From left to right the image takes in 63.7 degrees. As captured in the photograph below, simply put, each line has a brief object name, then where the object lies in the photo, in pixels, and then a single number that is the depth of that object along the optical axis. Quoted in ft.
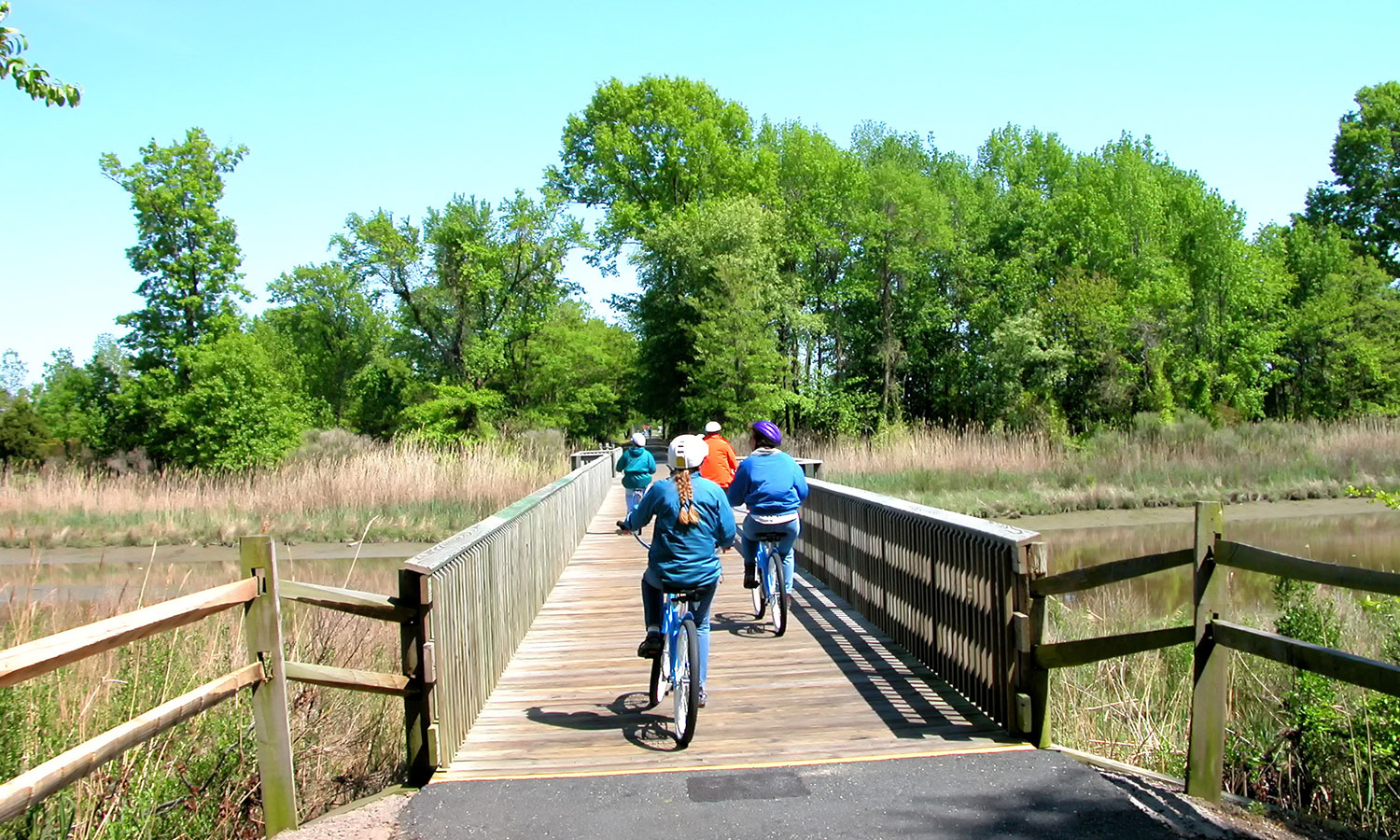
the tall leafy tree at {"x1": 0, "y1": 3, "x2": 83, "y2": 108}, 21.99
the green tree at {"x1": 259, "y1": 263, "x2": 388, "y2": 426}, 241.35
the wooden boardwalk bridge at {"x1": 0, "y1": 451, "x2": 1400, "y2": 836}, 14.92
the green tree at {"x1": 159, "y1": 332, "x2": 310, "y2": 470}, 140.87
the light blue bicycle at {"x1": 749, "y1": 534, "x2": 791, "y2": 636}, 28.12
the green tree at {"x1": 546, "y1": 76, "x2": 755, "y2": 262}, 166.20
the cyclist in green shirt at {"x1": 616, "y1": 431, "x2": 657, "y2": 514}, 50.14
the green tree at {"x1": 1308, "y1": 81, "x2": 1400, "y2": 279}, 198.18
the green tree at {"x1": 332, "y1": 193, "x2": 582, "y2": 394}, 151.84
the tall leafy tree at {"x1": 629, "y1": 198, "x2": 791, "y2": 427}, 117.80
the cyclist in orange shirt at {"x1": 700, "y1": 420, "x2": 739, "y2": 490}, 38.04
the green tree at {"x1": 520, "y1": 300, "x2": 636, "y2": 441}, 160.76
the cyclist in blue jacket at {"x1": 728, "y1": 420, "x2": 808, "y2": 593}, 27.71
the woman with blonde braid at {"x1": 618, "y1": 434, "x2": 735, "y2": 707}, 20.90
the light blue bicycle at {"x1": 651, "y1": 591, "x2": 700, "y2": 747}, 19.44
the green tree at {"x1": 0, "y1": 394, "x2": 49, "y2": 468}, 163.84
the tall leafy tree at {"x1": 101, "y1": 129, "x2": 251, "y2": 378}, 152.66
